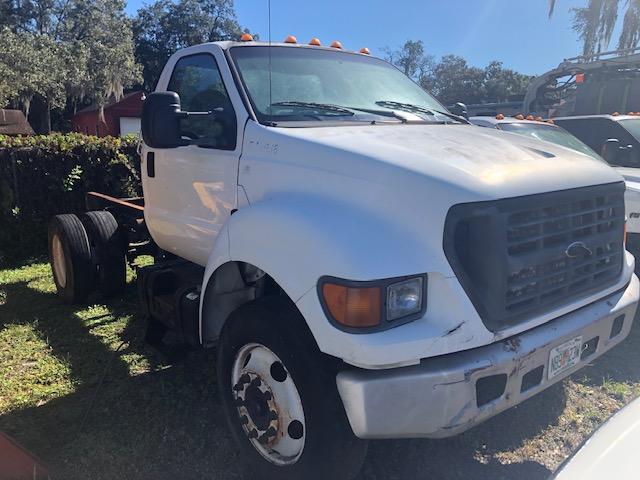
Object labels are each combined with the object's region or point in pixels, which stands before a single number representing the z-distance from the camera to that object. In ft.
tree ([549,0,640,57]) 97.50
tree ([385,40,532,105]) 164.04
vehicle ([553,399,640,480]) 5.56
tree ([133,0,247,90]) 115.65
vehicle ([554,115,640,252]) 18.92
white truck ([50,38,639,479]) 7.79
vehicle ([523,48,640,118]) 43.91
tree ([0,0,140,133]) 100.07
